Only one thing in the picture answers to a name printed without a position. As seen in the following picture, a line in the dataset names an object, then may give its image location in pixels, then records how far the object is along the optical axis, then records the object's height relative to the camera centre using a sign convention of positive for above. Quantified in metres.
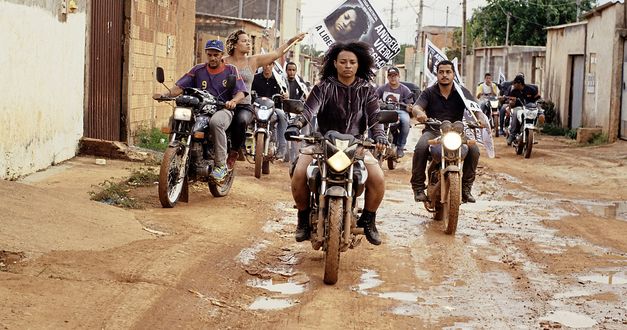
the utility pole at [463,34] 49.12 +3.34
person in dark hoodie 8.11 -0.04
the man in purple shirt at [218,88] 11.32 +0.07
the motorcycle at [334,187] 7.34 -0.66
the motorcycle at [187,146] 10.65 -0.56
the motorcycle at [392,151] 16.78 -0.84
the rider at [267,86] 16.38 +0.16
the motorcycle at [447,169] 10.02 -0.68
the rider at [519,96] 22.70 +0.20
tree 44.59 +3.91
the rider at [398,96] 17.12 +0.07
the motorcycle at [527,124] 21.36 -0.40
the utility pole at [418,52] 55.94 +2.83
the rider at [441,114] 10.91 -0.13
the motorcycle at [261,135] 14.39 -0.56
